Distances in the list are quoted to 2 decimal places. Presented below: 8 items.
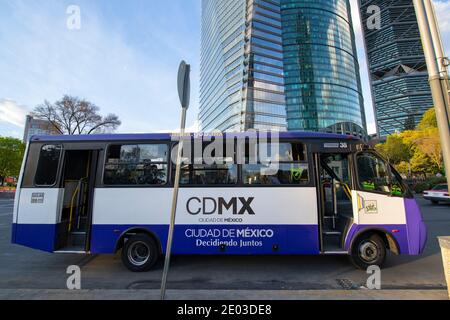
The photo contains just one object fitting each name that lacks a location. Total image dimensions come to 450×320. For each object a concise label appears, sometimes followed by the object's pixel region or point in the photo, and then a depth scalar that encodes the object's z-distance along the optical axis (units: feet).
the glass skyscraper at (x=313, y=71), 290.56
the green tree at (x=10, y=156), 133.49
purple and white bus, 15.30
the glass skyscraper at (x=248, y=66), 254.68
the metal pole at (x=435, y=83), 9.15
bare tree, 91.53
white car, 49.83
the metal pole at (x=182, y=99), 9.92
